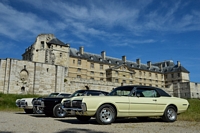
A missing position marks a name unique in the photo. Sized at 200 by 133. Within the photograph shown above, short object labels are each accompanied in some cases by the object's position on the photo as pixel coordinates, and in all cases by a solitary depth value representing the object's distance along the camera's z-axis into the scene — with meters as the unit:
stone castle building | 31.61
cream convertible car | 7.56
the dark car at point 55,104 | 10.91
